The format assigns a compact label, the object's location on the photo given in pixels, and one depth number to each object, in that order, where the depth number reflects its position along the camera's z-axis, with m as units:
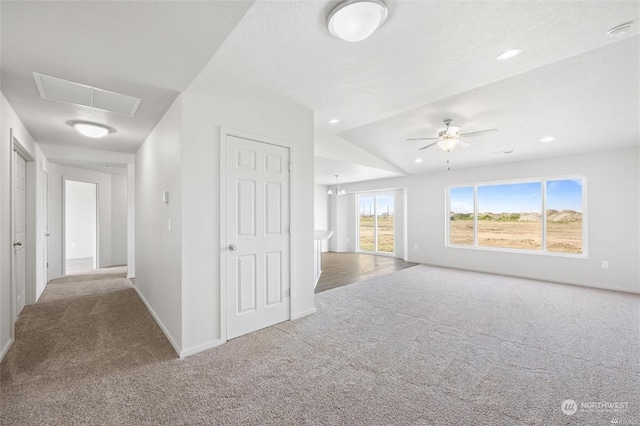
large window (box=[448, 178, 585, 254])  5.14
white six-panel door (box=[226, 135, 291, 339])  2.72
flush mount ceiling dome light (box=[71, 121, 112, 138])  3.19
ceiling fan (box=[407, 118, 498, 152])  3.76
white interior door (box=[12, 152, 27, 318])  3.26
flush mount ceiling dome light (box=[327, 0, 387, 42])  1.57
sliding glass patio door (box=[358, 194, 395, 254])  8.38
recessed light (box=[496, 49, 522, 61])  2.14
